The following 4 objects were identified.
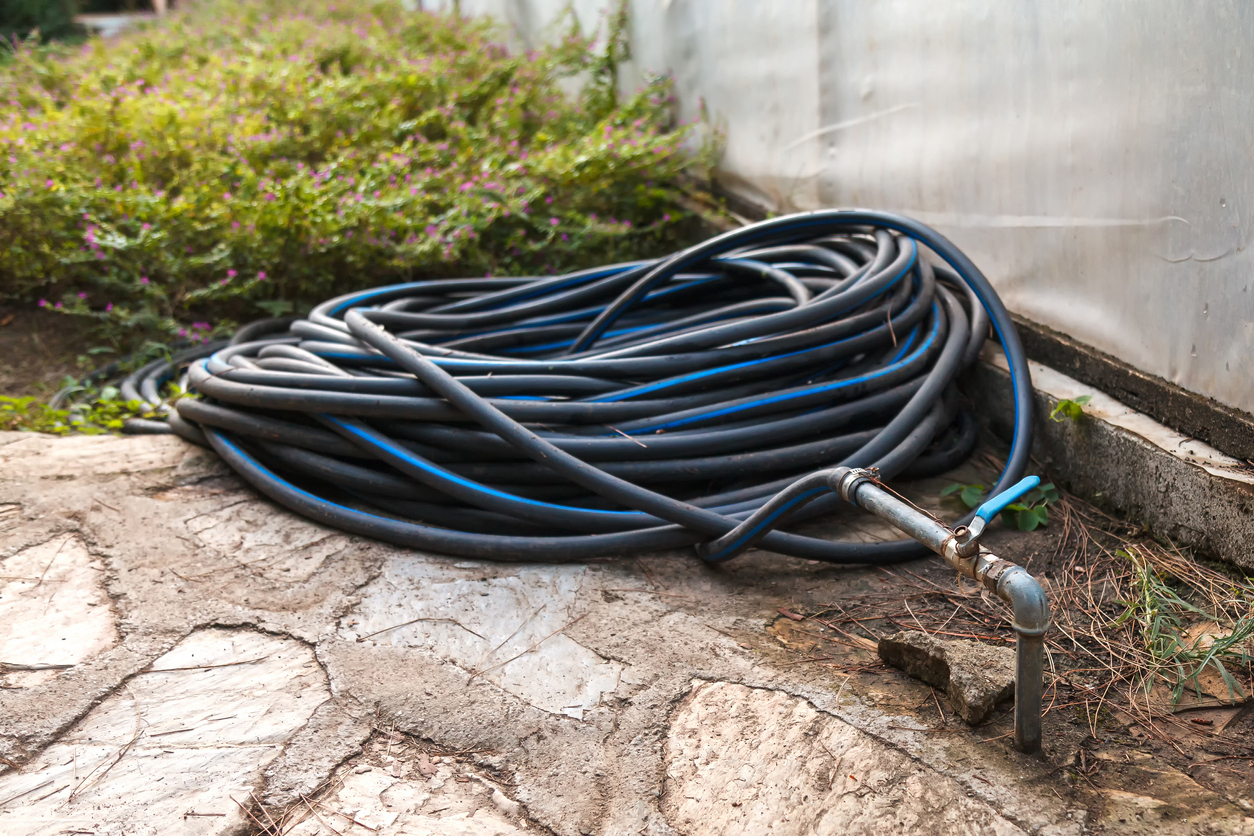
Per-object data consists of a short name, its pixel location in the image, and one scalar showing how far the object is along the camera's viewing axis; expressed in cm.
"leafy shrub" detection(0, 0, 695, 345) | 347
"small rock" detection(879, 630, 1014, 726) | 135
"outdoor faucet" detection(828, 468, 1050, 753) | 119
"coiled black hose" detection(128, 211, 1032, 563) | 193
